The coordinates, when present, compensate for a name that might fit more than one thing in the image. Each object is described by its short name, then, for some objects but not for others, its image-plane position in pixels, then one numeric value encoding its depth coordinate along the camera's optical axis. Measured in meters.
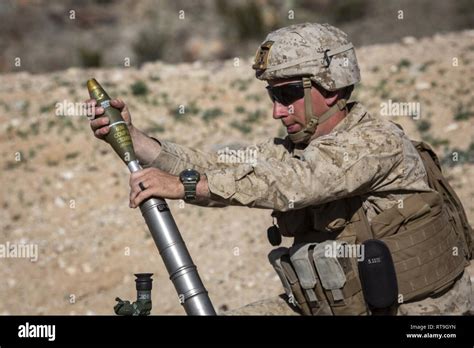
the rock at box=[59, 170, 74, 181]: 12.09
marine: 4.51
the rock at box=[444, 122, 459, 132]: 12.24
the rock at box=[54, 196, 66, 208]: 11.63
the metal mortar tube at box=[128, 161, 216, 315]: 4.46
